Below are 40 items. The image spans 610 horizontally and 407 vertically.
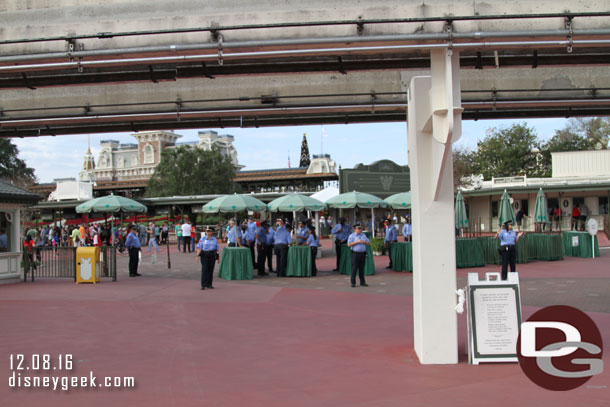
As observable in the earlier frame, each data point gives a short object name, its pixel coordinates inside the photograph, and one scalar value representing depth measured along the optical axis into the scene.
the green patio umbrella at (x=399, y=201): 25.12
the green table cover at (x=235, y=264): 18.47
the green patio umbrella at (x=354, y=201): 24.22
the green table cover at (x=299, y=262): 18.97
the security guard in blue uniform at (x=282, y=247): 19.03
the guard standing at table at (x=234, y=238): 20.05
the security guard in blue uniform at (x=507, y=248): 15.62
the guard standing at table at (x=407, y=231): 24.24
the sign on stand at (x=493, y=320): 7.38
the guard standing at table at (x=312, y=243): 19.20
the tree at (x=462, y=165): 46.09
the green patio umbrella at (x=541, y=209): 25.41
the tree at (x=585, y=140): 55.56
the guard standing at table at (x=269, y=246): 20.16
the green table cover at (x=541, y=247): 22.52
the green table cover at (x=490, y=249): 20.98
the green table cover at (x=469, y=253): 20.12
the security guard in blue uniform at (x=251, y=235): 20.64
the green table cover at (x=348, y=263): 18.94
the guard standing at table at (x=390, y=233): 22.12
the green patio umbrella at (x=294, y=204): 23.00
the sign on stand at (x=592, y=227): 23.06
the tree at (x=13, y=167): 58.85
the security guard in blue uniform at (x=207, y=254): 15.50
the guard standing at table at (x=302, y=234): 19.39
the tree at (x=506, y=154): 53.16
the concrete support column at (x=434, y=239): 7.36
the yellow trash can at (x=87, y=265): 17.59
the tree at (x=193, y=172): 58.22
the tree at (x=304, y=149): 125.88
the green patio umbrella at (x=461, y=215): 23.14
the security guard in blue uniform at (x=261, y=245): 19.60
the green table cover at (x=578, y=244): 23.91
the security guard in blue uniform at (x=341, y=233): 20.25
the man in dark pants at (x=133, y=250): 19.59
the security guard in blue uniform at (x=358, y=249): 15.66
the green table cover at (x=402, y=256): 19.45
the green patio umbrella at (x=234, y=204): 21.61
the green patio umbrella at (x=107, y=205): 22.97
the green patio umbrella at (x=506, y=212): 22.45
